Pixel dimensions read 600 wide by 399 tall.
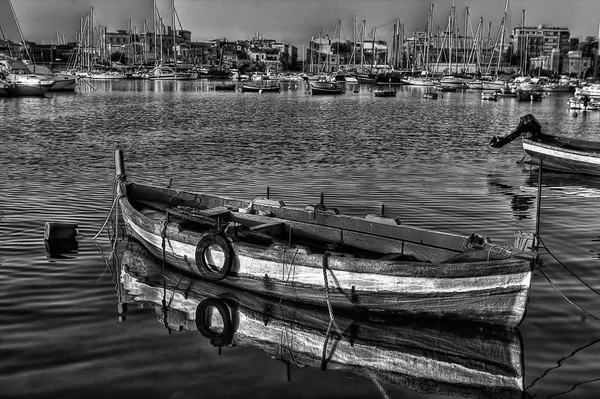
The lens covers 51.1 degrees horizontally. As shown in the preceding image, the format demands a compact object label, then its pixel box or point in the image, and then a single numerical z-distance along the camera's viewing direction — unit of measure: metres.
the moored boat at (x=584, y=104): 65.44
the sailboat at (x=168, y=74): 148.16
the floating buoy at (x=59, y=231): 15.22
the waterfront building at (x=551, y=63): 186.05
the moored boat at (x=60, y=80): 90.69
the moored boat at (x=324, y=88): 103.07
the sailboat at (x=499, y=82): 112.67
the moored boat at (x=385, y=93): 97.00
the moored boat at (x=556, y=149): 25.77
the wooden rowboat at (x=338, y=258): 10.22
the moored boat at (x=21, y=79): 78.75
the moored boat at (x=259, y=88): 107.50
